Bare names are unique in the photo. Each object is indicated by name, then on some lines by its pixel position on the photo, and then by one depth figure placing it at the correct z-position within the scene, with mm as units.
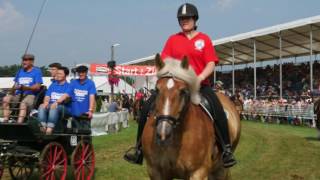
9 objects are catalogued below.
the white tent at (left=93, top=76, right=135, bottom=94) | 61059
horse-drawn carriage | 8578
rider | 6469
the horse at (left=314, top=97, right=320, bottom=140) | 18766
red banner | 37906
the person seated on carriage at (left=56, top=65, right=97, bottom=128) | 9914
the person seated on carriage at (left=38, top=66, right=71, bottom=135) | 9008
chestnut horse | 5324
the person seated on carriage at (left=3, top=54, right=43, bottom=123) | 9328
